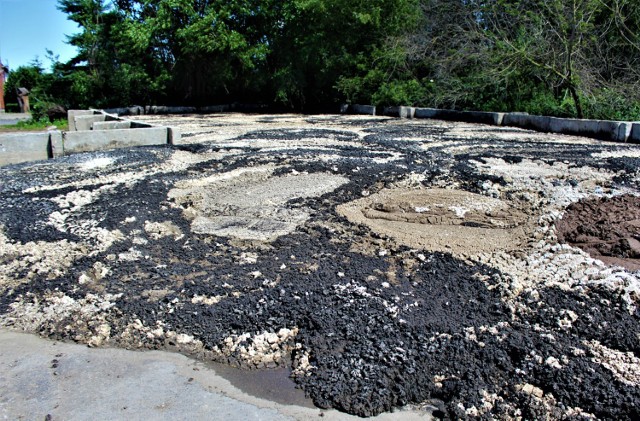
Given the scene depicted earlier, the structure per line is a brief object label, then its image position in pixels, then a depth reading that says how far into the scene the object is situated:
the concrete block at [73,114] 13.50
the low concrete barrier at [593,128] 9.16
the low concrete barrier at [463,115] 12.44
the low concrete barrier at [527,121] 11.02
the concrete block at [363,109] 16.47
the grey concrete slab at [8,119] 20.45
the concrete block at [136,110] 18.76
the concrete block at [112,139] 7.92
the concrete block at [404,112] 15.26
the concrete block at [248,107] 20.64
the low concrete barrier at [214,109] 20.08
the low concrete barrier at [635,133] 8.95
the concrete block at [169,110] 19.44
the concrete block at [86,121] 11.69
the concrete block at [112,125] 9.52
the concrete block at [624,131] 9.04
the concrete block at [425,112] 14.68
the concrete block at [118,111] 18.05
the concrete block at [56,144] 7.62
